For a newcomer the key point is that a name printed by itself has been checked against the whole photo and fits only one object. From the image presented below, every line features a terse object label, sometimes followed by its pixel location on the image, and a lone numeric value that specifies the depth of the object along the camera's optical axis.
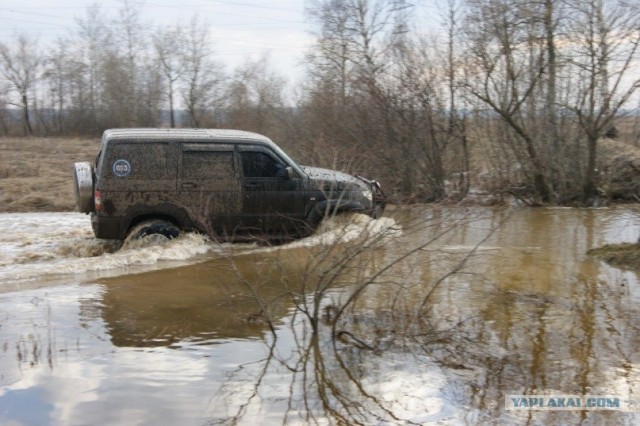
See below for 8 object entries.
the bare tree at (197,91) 40.78
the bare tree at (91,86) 45.72
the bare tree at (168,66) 44.28
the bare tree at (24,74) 47.75
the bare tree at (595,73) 14.66
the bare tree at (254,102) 22.53
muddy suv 10.12
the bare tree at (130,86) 44.06
